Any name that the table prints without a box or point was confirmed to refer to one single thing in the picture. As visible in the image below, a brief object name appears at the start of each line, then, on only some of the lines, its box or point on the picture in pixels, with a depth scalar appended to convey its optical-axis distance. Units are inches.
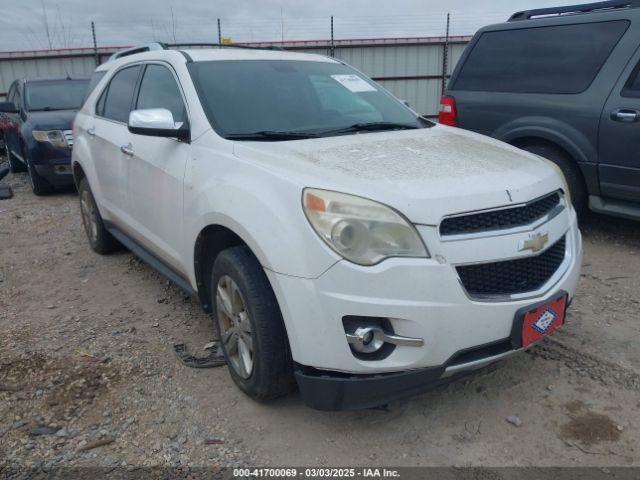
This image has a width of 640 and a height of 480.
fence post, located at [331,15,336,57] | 545.6
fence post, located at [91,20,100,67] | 530.9
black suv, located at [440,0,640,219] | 180.2
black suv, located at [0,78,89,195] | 297.4
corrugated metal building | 531.5
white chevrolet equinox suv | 85.7
